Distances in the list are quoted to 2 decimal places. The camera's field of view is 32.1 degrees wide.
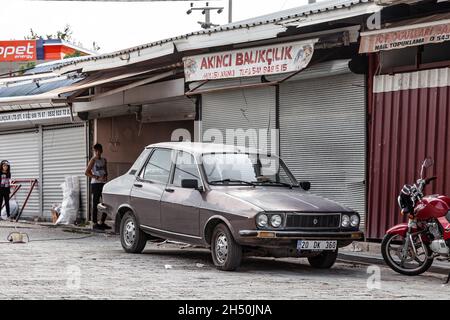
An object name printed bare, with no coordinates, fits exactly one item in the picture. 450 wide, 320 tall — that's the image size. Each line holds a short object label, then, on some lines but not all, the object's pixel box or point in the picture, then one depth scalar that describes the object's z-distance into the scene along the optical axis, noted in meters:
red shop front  11.90
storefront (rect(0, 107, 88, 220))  21.16
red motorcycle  9.69
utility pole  38.65
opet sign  37.75
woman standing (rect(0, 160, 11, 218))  21.44
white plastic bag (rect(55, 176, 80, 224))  20.03
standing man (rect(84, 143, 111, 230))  18.05
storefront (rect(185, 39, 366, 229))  13.58
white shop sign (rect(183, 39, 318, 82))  13.62
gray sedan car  9.65
